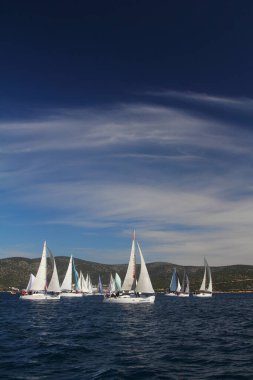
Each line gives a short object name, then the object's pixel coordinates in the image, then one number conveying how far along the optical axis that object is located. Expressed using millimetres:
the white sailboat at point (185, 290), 189975
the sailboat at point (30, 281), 154000
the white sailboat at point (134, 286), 102125
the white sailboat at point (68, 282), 177562
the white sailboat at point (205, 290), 191500
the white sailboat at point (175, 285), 191625
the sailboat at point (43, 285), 131375
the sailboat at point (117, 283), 125488
